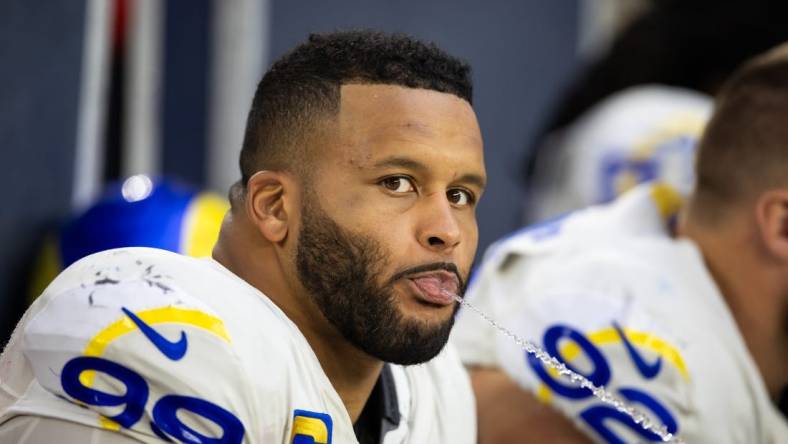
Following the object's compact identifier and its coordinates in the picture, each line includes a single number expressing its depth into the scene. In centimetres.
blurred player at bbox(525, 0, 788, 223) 593
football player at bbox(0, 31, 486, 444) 404
